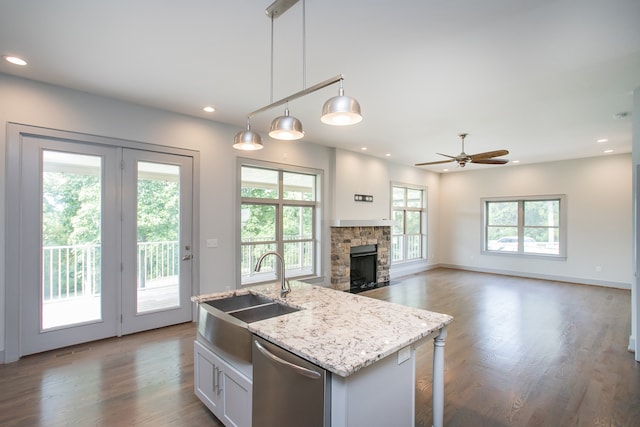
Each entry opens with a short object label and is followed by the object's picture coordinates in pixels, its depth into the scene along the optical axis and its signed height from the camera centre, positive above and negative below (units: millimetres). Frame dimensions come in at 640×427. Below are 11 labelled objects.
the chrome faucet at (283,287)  2298 -613
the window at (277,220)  5070 -148
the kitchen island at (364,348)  1318 -650
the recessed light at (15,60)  2746 +1371
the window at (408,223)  8125 -306
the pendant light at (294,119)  1761 +593
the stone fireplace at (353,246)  6234 -772
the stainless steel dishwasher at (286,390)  1330 -846
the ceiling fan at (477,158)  4535 +863
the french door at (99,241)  3242 -352
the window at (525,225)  7512 -336
